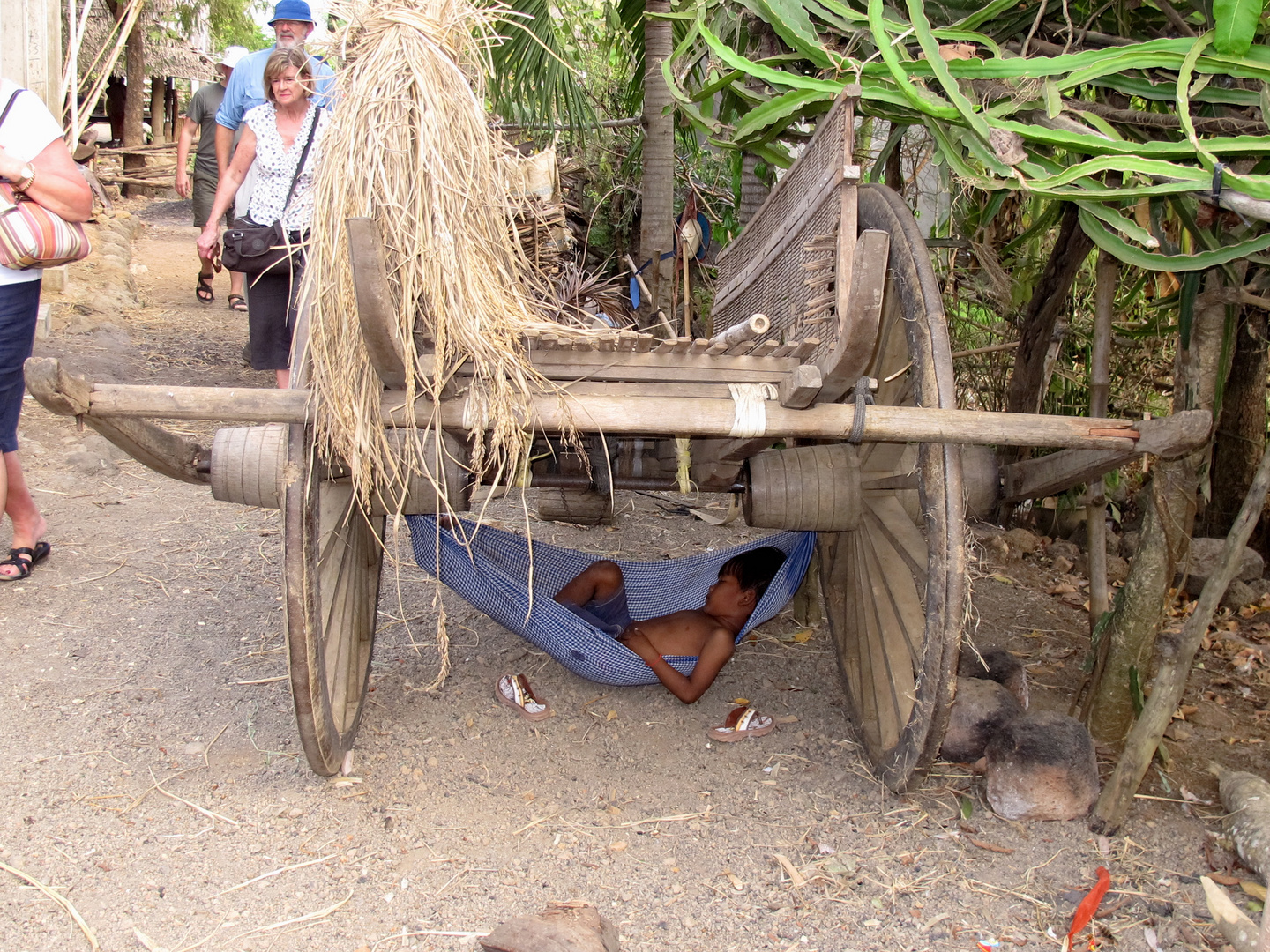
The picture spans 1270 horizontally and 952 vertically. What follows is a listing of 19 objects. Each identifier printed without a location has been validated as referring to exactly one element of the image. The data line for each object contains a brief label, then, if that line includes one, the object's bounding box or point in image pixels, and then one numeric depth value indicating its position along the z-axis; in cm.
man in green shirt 711
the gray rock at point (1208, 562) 446
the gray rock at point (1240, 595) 446
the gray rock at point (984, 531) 507
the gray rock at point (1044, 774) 265
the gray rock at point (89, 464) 499
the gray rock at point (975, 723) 285
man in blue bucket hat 423
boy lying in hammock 344
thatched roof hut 1324
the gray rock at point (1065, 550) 503
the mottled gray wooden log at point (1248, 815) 242
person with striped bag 313
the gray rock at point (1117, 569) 468
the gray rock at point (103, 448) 525
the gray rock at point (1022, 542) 509
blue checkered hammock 305
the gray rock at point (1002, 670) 321
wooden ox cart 211
